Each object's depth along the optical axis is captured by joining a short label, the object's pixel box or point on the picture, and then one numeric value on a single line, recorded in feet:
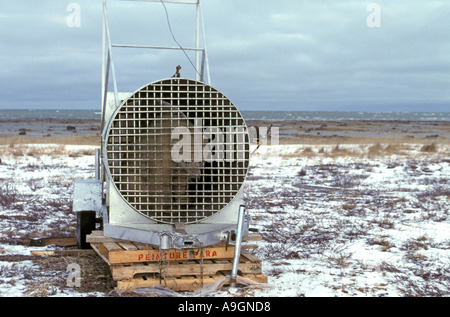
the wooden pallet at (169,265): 15.98
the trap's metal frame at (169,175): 16.07
